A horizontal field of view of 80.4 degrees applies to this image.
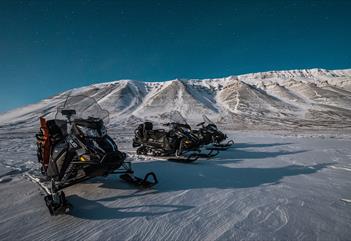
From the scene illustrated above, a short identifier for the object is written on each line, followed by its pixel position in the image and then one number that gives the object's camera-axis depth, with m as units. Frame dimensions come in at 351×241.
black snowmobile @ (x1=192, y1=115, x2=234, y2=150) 9.09
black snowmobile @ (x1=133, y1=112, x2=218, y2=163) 7.12
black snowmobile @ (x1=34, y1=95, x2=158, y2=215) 3.38
